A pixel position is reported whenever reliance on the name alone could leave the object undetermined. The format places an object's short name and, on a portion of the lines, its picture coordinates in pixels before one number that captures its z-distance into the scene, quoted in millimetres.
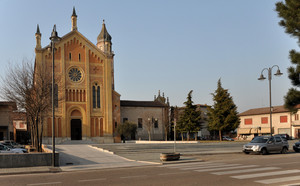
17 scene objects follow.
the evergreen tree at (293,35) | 8750
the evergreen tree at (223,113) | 51625
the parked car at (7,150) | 24322
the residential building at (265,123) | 61750
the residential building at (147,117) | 61281
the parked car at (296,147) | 25472
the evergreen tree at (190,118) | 56250
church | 49938
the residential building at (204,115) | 65812
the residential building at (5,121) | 45844
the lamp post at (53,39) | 18125
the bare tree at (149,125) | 59688
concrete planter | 20266
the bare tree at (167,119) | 63909
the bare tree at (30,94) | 24719
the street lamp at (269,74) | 26362
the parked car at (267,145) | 23688
